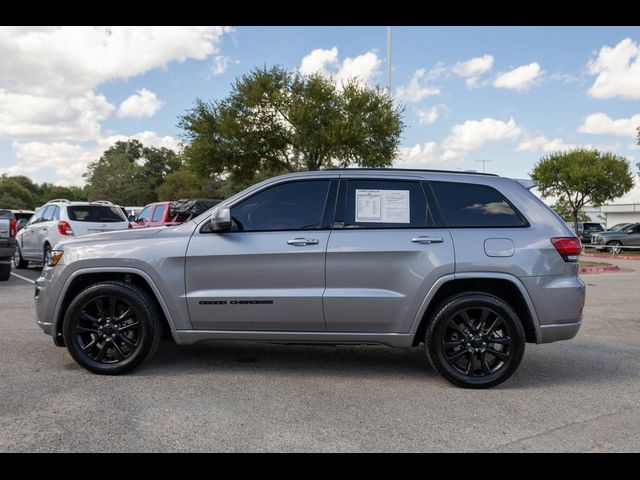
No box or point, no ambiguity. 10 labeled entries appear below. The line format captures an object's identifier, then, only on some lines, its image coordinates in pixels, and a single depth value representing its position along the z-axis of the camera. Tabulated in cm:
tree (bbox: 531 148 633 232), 3956
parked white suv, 1273
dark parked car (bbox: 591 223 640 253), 2975
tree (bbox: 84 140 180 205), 7106
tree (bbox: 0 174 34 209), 7898
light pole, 2910
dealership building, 6091
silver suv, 481
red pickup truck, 1622
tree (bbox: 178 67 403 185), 2570
